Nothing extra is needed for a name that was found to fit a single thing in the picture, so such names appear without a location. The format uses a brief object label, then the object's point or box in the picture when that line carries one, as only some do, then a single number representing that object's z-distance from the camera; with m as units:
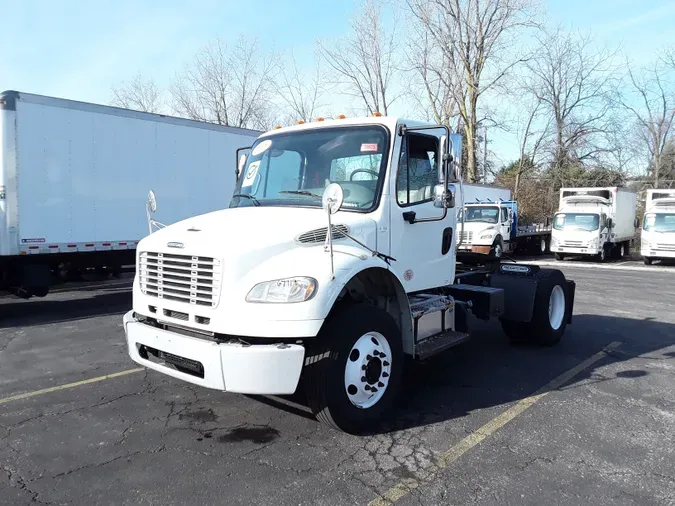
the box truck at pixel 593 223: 23.00
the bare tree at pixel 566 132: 40.59
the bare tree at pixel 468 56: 32.12
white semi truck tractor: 3.72
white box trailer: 9.02
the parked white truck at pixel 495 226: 21.45
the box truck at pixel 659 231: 21.20
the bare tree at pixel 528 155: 39.78
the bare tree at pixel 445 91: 33.09
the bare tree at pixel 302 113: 34.00
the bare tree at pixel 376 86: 33.88
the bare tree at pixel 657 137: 38.41
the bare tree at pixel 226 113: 36.66
